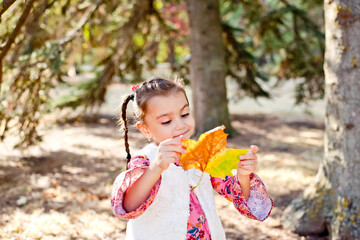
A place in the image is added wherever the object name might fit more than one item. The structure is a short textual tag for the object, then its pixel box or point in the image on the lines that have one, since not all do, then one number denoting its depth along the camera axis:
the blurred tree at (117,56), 4.92
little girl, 1.79
